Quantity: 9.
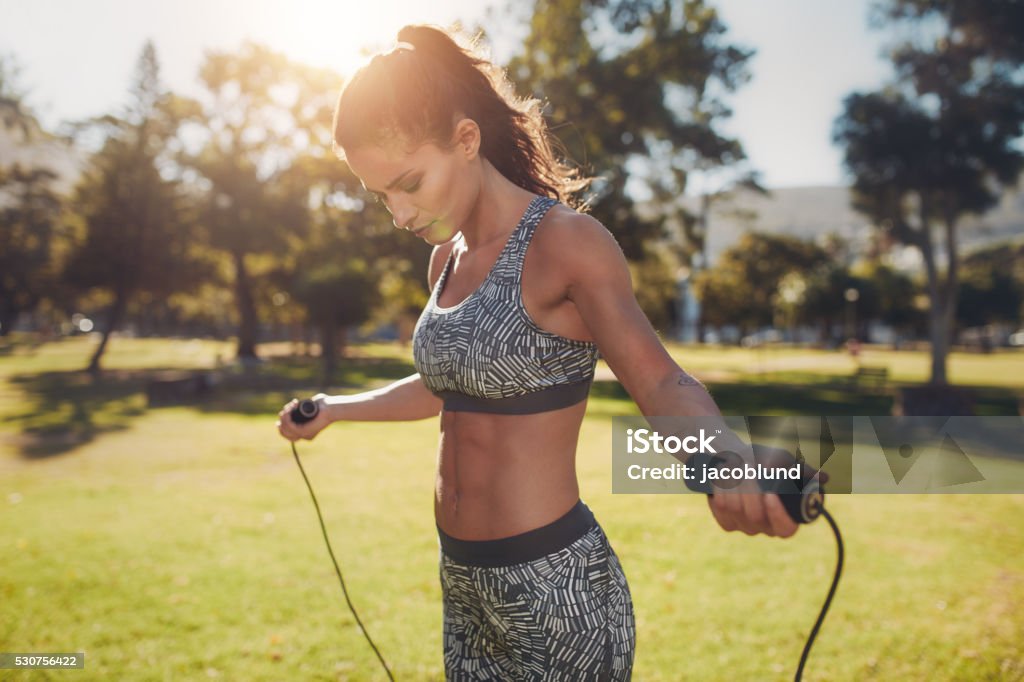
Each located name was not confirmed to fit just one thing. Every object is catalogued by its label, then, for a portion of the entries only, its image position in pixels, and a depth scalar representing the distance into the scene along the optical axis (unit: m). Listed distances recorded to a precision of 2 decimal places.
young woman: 1.73
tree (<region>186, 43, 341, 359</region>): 41.31
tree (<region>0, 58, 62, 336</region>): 42.37
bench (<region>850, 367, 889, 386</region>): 27.86
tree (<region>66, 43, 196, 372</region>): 35.81
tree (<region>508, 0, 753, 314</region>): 26.55
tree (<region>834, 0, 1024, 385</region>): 25.91
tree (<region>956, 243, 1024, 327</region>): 81.12
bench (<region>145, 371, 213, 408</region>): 20.61
